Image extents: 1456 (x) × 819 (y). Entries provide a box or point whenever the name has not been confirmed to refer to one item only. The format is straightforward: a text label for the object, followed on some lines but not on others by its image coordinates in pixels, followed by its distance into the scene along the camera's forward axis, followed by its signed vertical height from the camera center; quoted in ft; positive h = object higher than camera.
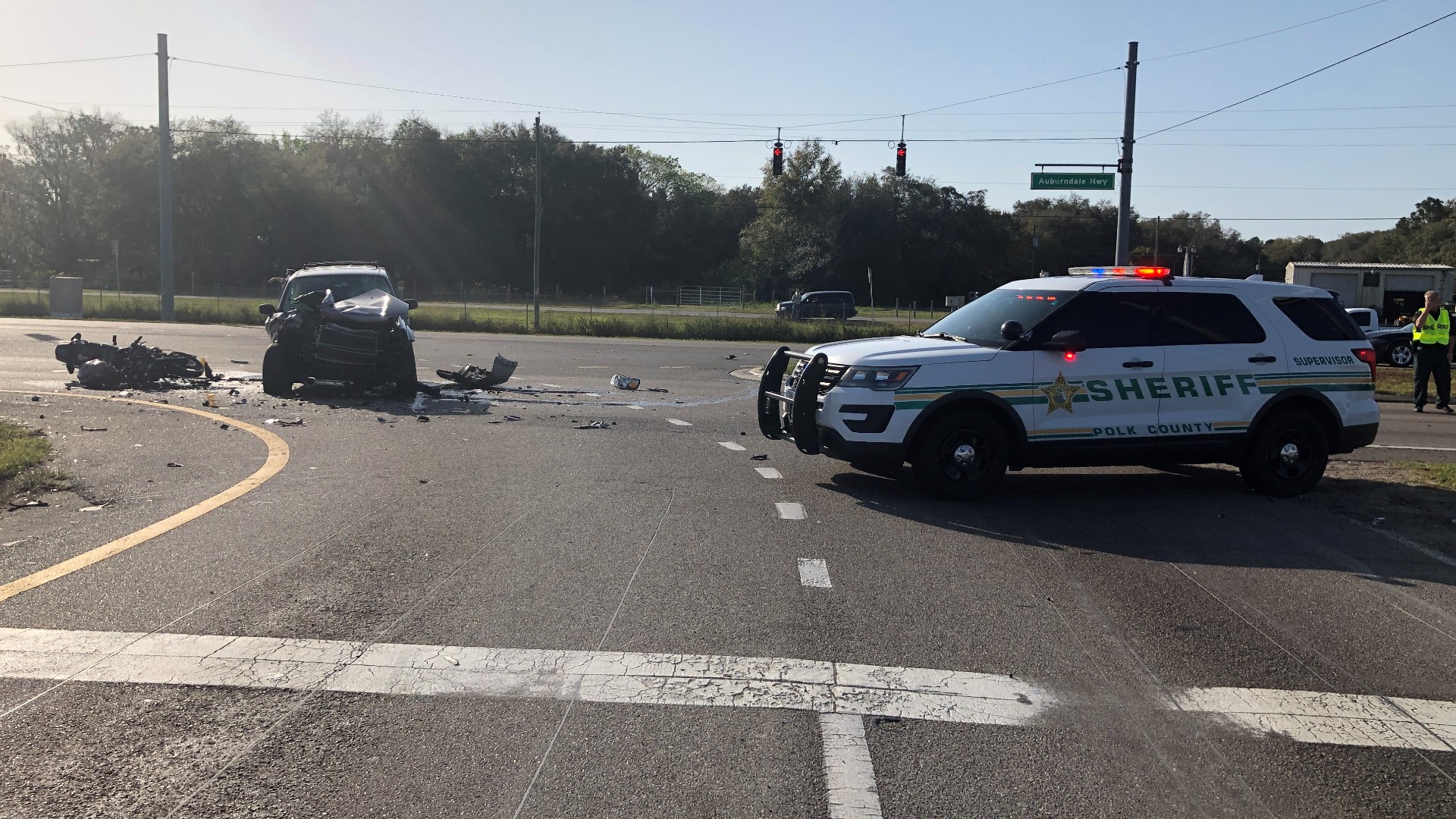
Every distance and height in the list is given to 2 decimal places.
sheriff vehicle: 29.12 -1.87
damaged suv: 49.83 -2.13
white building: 112.88 +4.60
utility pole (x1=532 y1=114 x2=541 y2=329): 136.26 +1.93
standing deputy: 52.95 -0.94
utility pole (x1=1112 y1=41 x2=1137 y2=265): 77.51 +10.45
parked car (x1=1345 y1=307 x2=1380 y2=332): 83.82 +0.58
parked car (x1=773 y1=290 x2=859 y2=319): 171.22 +0.54
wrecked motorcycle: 54.19 -3.88
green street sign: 88.89 +11.26
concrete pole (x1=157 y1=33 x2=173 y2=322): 120.98 +13.61
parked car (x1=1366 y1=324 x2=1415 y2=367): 86.43 -1.52
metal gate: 226.79 +2.12
